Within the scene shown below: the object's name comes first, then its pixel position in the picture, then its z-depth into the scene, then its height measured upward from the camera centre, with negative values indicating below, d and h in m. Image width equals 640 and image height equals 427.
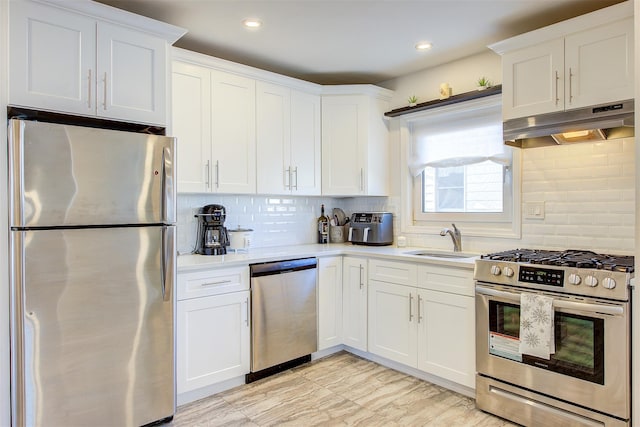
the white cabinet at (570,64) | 2.24 +0.89
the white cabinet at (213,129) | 2.85 +0.62
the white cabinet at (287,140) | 3.30 +0.62
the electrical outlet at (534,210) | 2.89 +0.03
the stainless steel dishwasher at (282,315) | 2.91 -0.76
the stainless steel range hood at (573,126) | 2.25 +0.52
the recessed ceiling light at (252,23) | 2.68 +1.26
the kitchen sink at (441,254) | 3.23 -0.33
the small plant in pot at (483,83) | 3.11 +1.00
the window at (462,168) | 3.19 +0.38
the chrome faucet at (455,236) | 3.29 -0.18
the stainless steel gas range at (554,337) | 2.04 -0.67
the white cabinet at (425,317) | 2.69 -0.74
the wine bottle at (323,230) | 3.98 -0.16
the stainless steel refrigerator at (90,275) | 1.92 -0.31
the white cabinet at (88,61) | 1.96 +0.79
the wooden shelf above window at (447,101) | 3.04 +0.91
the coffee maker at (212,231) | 3.09 -0.14
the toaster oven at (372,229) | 3.71 -0.14
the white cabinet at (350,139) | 3.69 +0.67
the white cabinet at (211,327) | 2.56 -0.75
